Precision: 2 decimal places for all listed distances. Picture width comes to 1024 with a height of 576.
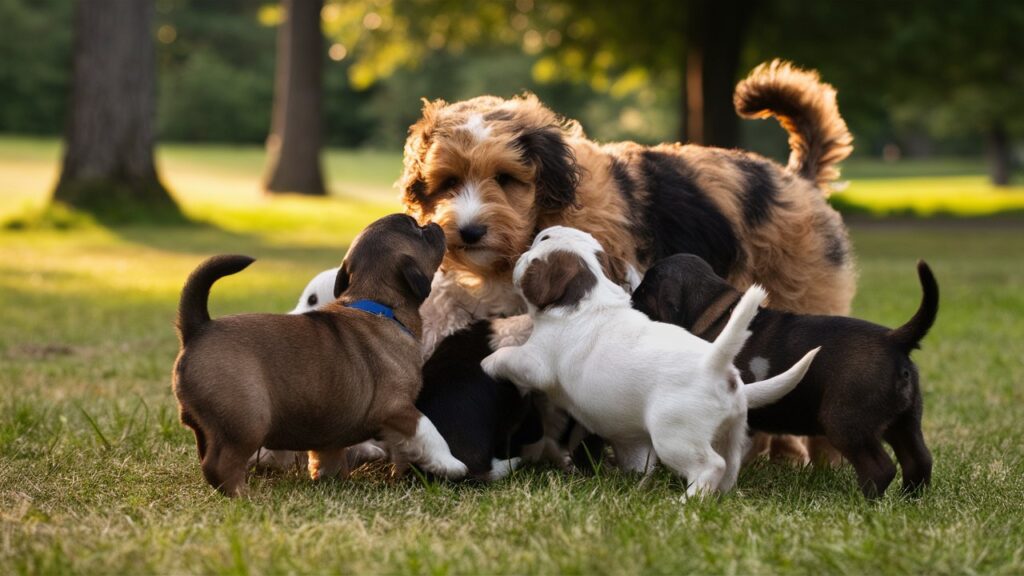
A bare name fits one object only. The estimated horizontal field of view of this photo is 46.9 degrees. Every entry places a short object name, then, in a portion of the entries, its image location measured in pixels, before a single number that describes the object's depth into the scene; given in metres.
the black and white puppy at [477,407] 4.76
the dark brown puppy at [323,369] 4.12
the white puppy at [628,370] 4.22
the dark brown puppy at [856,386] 4.32
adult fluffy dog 5.20
